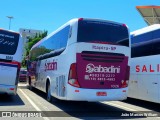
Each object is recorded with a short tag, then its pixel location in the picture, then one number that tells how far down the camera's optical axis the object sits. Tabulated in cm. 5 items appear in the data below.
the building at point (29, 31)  12256
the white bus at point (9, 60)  1400
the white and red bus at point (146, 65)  1244
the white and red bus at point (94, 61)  1121
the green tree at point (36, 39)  6160
